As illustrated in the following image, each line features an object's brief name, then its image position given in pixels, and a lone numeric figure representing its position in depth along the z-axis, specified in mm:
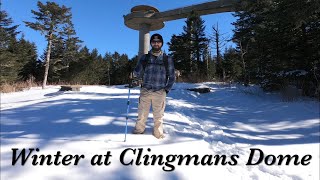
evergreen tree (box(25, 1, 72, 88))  25912
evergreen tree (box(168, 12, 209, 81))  28953
